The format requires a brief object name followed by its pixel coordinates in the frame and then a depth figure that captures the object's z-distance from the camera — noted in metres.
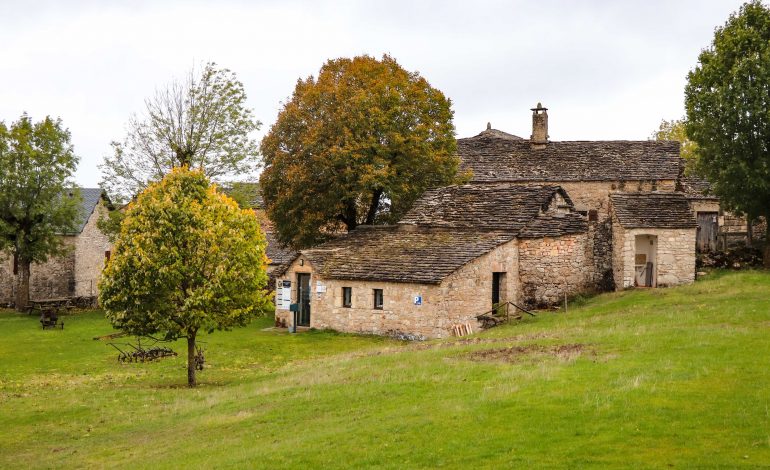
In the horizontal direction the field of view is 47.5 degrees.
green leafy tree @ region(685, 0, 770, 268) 37.38
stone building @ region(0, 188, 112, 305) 56.25
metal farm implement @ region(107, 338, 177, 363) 30.34
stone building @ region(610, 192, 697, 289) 38.28
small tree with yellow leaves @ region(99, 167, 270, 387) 24.41
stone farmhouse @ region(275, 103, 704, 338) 34.75
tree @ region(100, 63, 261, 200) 49.81
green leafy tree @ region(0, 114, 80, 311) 48.94
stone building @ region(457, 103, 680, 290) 50.28
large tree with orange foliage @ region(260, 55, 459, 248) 44.38
